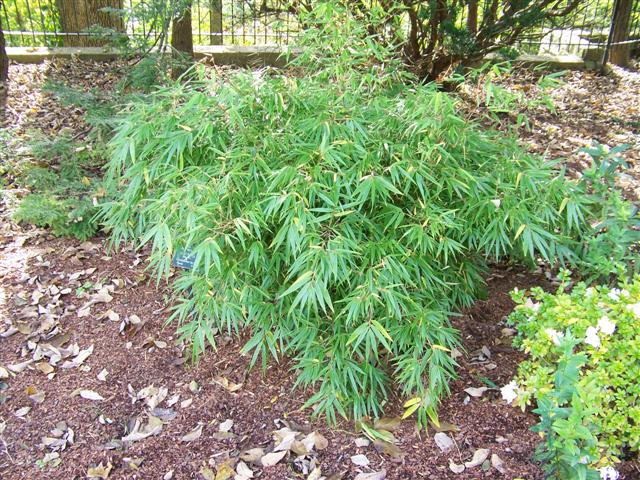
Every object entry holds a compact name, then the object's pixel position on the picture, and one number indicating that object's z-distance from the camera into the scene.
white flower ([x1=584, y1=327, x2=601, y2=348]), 1.99
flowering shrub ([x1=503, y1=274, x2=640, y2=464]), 1.99
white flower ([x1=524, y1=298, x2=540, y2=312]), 2.23
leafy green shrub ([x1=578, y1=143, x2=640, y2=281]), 2.36
